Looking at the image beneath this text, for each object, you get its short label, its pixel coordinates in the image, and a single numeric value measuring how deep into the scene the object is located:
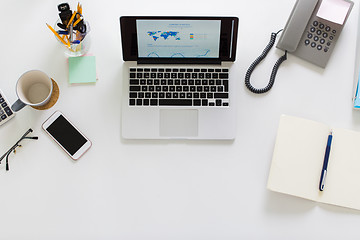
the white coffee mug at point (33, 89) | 0.92
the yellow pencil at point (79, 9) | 0.92
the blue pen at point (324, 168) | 0.94
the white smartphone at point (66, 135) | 0.97
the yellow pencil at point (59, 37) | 0.93
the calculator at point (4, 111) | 0.97
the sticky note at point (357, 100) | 0.95
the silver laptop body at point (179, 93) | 0.97
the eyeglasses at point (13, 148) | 0.96
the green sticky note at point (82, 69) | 1.00
